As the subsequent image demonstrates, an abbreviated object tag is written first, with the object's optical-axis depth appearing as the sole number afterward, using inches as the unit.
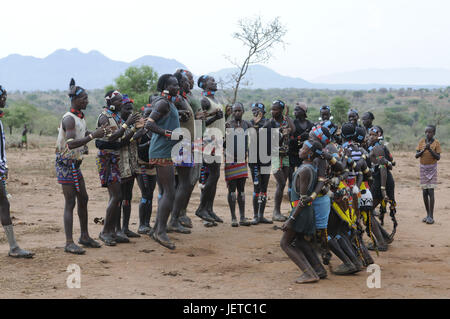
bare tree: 561.4
